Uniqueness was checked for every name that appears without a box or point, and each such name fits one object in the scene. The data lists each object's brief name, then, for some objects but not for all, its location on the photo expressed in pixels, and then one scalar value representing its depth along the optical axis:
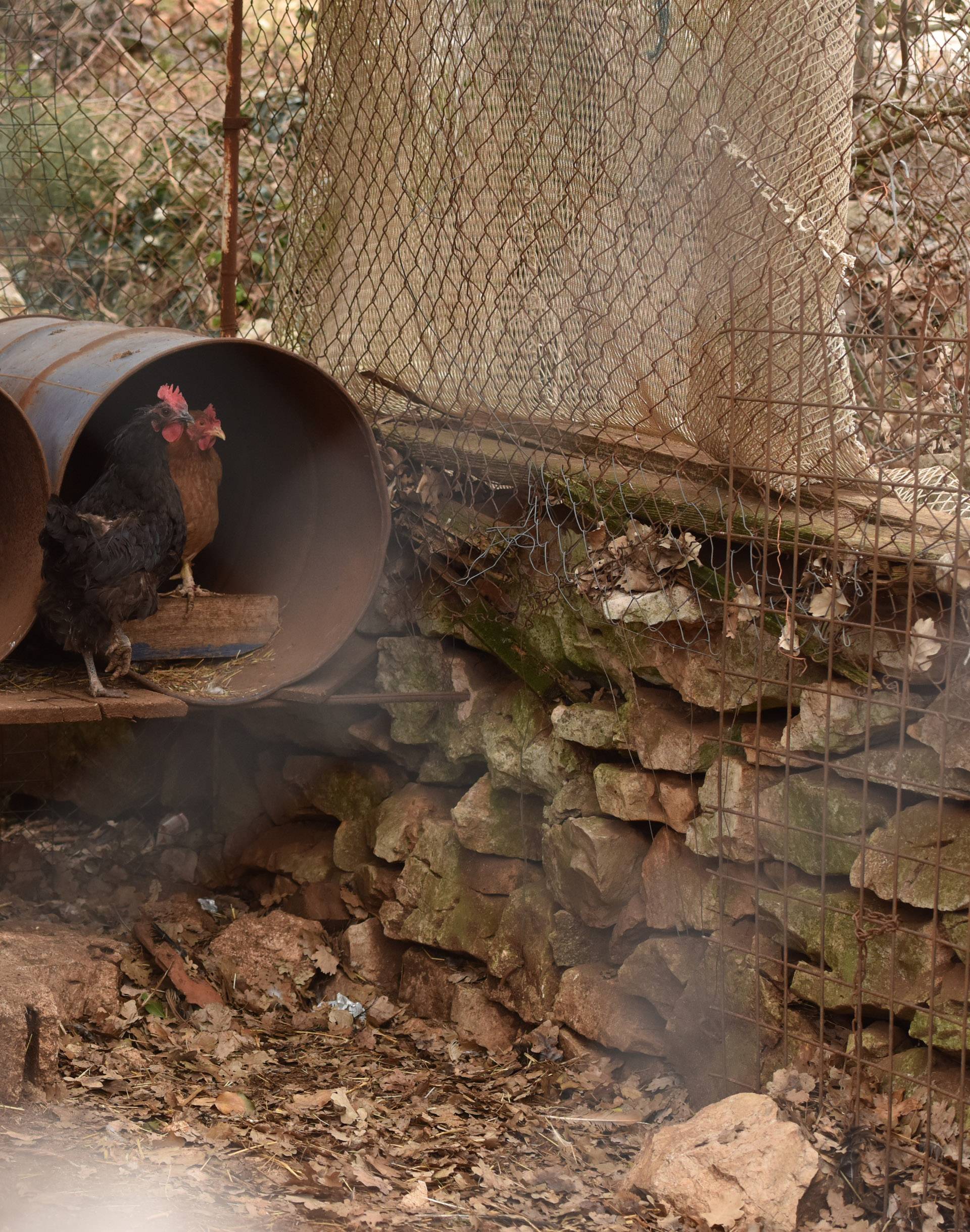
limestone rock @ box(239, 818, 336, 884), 4.88
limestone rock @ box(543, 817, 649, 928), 3.76
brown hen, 4.31
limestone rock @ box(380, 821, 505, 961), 4.24
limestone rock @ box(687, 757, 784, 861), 3.33
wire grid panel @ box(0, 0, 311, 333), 5.66
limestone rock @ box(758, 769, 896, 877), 3.12
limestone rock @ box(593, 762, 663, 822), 3.69
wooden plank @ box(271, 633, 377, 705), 4.07
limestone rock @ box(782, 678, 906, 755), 3.06
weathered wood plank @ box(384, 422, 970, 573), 2.96
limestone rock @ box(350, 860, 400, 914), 4.57
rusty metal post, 4.99
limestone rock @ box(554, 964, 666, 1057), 3.74
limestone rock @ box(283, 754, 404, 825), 4.77
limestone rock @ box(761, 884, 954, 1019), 3.00
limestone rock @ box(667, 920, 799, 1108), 3.35
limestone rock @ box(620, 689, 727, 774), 3.55
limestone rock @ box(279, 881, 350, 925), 4.75
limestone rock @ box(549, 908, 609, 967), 3.94
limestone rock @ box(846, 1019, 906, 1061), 3.08
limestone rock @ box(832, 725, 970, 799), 2.88
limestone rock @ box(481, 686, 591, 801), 3.95
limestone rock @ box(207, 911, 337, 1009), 4.38
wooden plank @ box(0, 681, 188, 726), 3.61
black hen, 3.82
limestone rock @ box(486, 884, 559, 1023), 4.00
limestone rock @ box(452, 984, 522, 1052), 4.09
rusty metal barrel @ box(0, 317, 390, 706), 3.92
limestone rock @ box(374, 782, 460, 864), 4.47
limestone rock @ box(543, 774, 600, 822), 3.88
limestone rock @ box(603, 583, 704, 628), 3.48
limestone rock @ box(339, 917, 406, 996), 4.51
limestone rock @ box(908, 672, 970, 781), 2.84
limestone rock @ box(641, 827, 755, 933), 3.43
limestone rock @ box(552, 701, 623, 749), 3.76
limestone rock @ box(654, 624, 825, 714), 3.26
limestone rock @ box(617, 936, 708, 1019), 3.59
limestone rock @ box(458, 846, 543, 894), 4.17
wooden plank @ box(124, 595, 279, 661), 4.37
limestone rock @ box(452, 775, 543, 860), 4.15
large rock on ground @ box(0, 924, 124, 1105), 3.53
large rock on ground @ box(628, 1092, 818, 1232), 2.91
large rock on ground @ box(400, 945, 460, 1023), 4.30
